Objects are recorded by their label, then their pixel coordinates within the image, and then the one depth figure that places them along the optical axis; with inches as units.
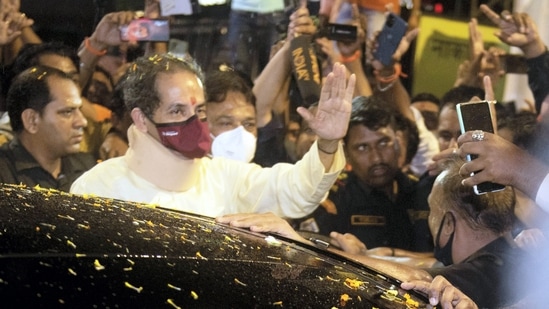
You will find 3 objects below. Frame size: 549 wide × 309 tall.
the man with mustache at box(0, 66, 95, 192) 197.3
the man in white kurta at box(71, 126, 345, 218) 161.9
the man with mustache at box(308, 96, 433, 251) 211.8
